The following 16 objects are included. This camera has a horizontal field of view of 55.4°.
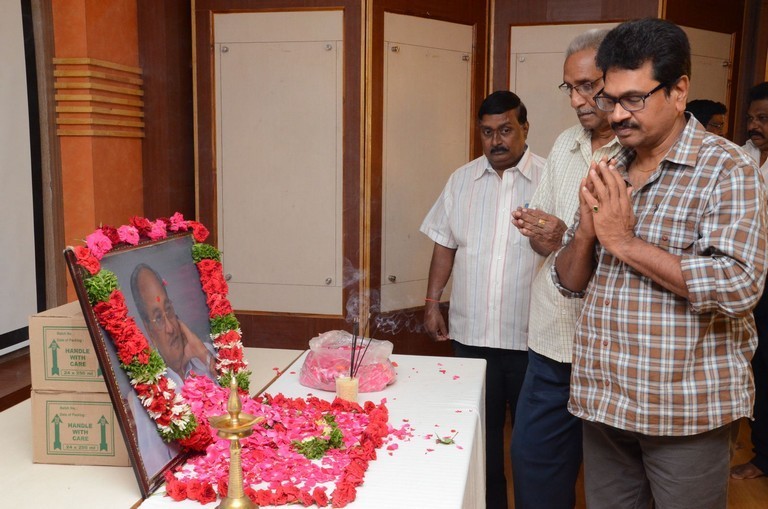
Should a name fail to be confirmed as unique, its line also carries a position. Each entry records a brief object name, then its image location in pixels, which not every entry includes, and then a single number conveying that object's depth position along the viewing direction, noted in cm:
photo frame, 160
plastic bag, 228
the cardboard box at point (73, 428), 177
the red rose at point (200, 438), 175
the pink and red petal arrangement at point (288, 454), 156
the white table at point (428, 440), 159
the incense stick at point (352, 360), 221
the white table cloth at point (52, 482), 158
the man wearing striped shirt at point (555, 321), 232
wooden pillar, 341
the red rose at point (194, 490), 156
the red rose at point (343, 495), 152
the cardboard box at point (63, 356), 178
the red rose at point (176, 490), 157
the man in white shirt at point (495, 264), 308
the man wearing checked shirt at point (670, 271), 162
